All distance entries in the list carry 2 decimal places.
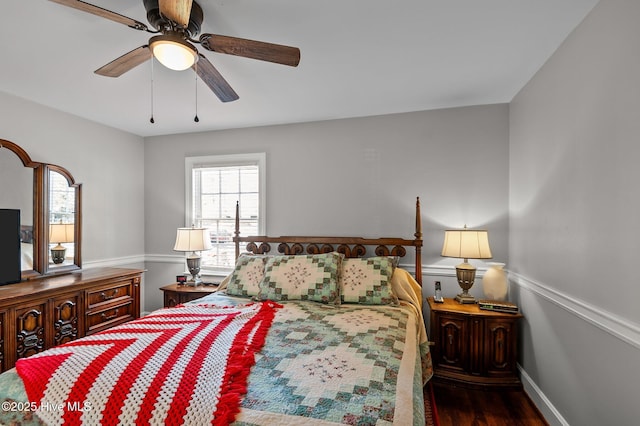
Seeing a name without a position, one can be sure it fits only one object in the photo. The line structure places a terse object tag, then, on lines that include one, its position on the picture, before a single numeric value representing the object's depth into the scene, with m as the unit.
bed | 1.12
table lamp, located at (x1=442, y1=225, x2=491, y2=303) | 2.60
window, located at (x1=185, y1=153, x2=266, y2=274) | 3.61
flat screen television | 2.52
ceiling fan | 1.29
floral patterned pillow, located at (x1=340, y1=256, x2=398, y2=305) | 2.47
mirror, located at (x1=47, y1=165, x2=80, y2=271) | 2.96
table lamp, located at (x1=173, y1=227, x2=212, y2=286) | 3.30
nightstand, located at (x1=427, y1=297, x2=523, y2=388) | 2.46
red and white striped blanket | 1.13
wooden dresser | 2.24
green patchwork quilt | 1.09
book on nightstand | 2.50
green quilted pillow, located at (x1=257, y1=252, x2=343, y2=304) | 2.50
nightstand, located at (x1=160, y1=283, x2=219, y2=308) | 3.15
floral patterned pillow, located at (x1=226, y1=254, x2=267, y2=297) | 2.68
